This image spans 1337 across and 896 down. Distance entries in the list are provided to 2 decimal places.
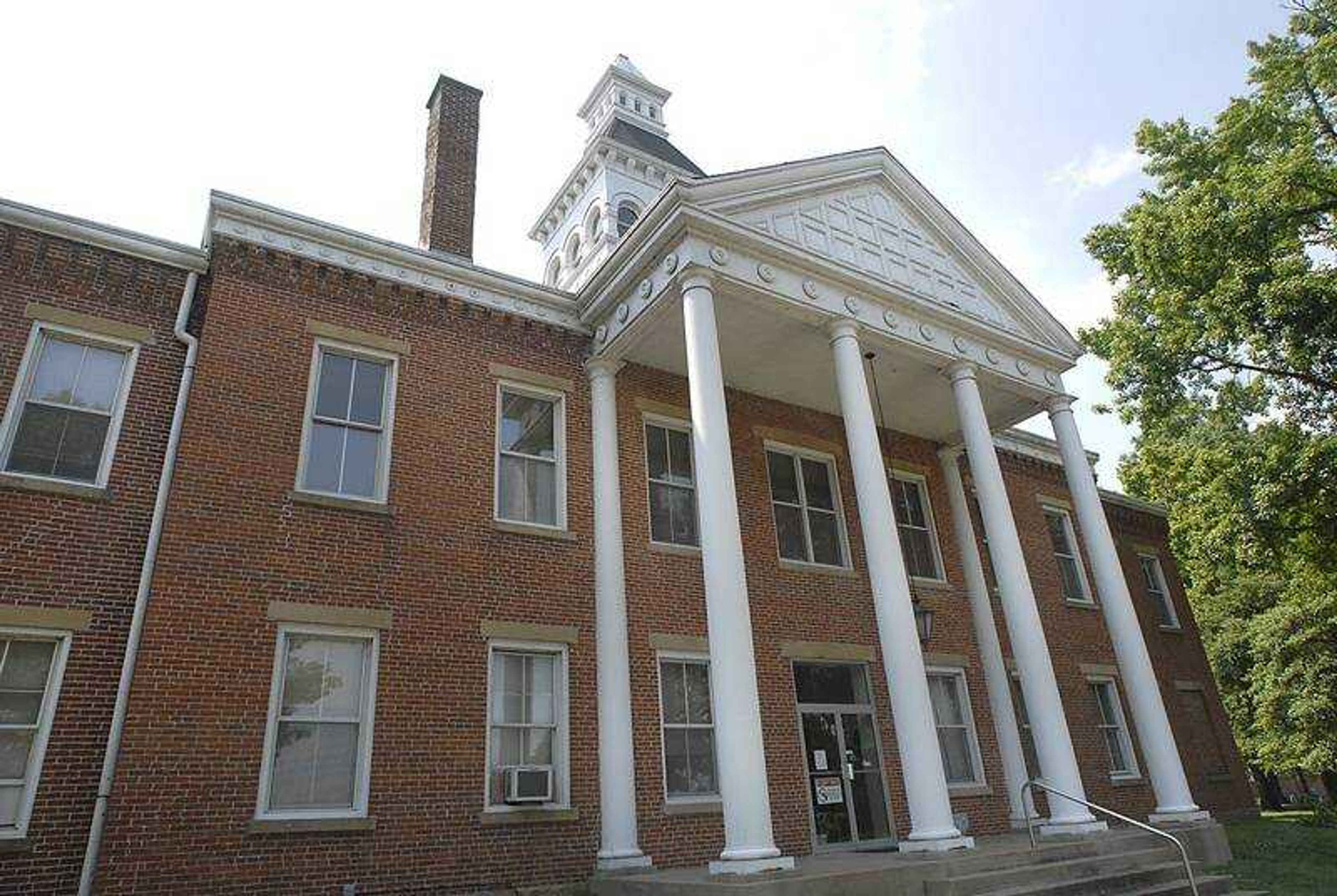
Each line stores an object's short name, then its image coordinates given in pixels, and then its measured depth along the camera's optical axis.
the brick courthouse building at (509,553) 8.05
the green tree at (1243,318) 14.87
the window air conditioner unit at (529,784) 9.24
